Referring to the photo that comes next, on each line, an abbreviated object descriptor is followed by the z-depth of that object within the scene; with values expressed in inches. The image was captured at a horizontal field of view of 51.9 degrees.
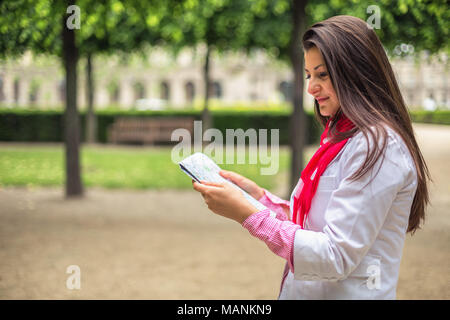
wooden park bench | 635.5
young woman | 46.2
